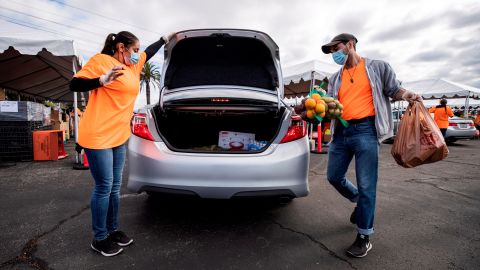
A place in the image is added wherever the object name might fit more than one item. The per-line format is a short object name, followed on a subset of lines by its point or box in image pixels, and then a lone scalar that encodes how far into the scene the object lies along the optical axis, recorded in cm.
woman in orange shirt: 194
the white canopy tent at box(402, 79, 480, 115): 1368
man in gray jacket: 216
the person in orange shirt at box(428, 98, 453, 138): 916
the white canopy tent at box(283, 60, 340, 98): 857
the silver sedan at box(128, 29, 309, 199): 217
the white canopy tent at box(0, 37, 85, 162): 482
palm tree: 3023
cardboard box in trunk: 293
